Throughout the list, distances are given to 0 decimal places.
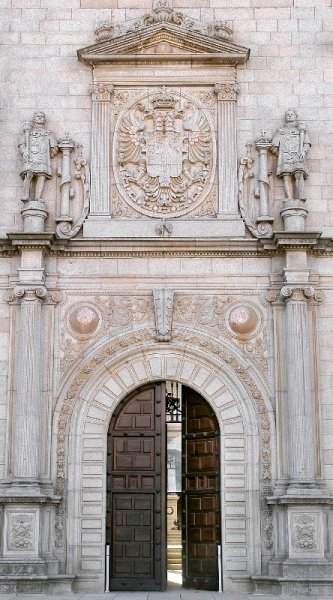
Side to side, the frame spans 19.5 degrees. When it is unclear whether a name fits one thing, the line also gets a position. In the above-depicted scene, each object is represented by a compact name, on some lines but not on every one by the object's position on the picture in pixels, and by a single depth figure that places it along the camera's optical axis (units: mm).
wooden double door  15172
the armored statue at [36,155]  16047
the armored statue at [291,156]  16031
